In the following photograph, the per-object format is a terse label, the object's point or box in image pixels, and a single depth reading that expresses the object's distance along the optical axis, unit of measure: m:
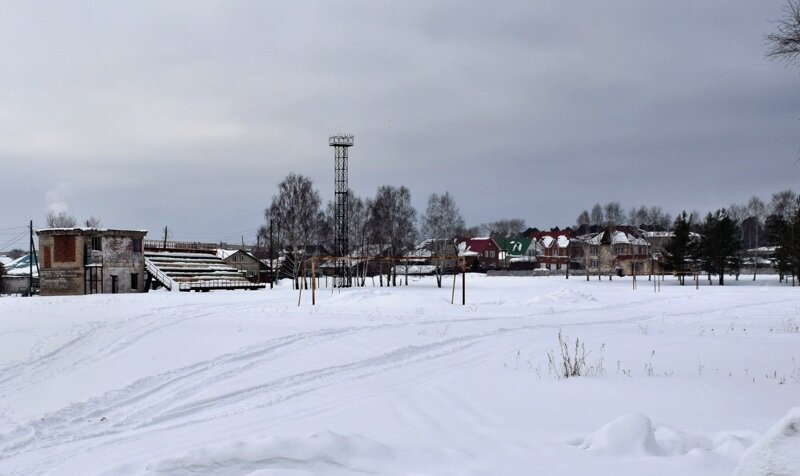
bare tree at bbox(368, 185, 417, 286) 59.97
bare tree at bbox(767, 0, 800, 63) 11.62
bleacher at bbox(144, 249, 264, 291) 49.41
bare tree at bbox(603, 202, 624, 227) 120.68
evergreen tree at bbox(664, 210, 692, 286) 64.75
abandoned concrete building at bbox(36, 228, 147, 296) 45.47
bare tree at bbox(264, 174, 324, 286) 55.59
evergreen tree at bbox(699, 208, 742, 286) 64.56
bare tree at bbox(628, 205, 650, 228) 127.88
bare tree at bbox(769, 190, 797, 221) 96.70
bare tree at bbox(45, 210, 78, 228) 94.75
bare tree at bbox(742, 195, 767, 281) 110.06
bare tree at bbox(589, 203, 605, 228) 148.43
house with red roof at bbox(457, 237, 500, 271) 106.38
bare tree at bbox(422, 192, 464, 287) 63.66
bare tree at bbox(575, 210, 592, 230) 150.62
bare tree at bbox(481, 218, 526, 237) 164.88
